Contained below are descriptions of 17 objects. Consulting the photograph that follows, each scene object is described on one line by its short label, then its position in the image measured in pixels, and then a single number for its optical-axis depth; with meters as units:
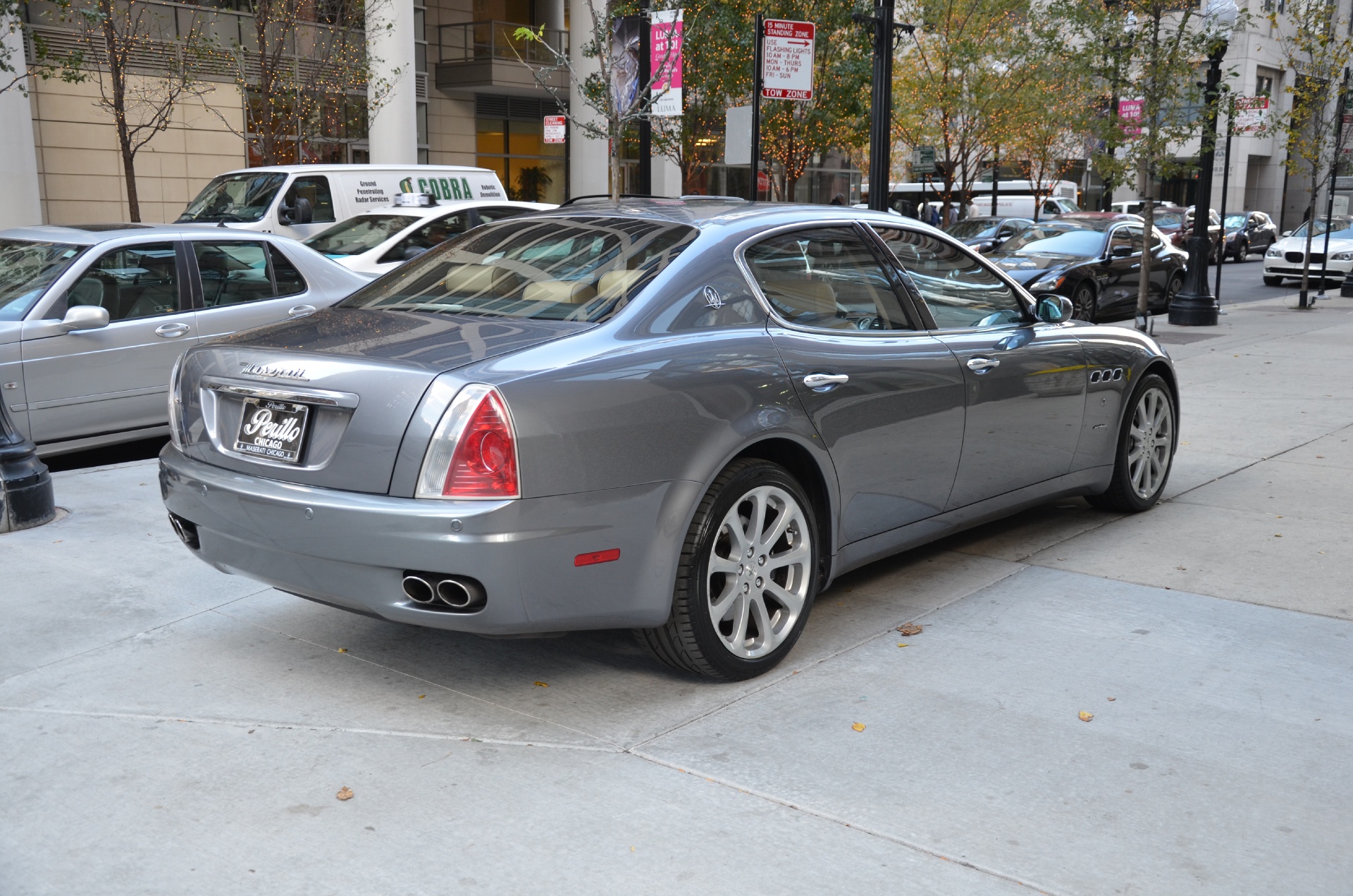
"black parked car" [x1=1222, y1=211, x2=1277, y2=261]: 39.25
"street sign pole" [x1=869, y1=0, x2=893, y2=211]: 11.66
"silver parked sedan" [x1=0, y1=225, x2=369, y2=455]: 7.45
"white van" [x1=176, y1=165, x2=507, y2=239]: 14.75
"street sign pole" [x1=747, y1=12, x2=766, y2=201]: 11.69
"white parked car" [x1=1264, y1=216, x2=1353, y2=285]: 26.52
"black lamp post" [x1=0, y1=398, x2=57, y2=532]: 6.05
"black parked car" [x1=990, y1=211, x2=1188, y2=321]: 17.28
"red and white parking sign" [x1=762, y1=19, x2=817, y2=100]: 11.75
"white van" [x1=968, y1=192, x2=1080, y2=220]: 44.22
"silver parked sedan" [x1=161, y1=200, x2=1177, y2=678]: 3.68
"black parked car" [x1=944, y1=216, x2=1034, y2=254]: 23.92
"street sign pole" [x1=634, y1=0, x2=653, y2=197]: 12.27
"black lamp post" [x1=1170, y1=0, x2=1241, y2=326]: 17.56
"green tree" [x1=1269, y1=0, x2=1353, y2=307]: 20.50
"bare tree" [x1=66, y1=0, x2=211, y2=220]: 16.33
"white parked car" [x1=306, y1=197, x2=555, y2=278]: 12.74
